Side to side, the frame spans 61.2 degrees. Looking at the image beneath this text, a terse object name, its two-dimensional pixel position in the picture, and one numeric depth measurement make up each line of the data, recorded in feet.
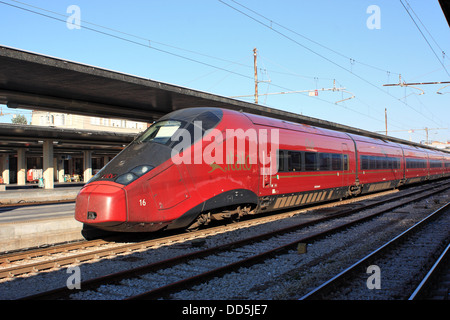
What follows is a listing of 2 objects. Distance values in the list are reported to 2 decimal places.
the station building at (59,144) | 94.12
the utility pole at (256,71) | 79.81
